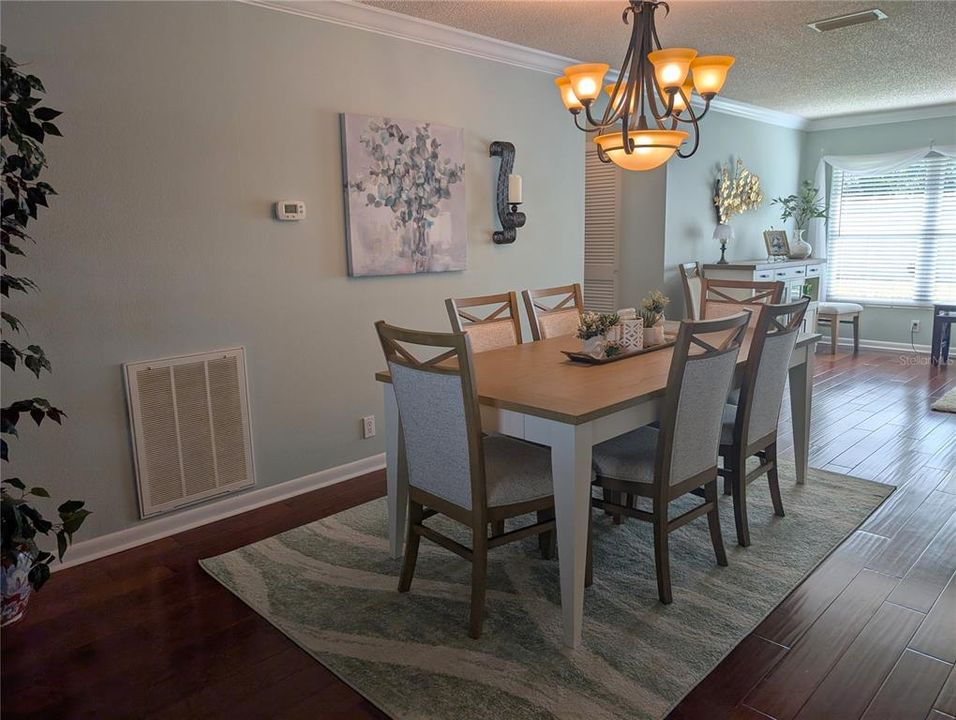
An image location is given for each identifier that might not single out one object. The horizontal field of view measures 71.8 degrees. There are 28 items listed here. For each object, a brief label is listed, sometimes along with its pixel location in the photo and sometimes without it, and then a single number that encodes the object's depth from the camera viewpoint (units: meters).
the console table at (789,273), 5.78
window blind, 6.68
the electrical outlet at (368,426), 3.65
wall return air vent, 2.79
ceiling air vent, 3.50
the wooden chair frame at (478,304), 3.00
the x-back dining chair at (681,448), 2.19
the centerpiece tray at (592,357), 2.68
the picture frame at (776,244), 6.76
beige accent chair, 6.70
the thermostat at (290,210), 3.13
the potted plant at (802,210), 6.85
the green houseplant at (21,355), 1.85
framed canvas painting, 3.40
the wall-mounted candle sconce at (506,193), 4.11
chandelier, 2.57
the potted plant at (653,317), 2.96
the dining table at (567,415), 2.00
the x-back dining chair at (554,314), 3.38
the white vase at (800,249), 6.83
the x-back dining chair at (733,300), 3.58
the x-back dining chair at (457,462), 2.04
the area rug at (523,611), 1.90
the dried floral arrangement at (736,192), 6.07
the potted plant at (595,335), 2.72
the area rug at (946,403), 4.69
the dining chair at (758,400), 2.62
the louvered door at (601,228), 5.83
